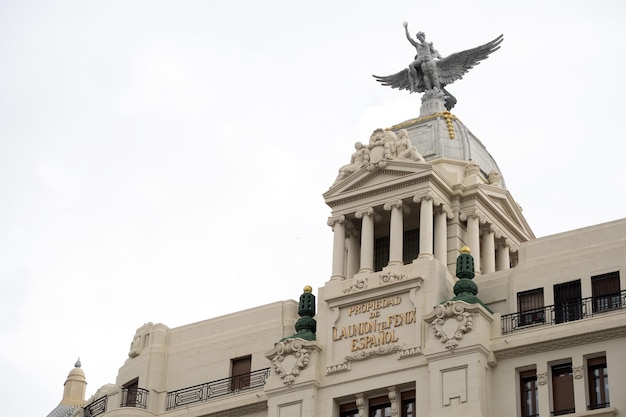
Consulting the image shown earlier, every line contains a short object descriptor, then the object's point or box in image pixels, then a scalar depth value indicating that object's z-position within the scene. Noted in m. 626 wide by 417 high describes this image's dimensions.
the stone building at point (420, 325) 54.97
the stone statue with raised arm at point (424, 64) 69.75
